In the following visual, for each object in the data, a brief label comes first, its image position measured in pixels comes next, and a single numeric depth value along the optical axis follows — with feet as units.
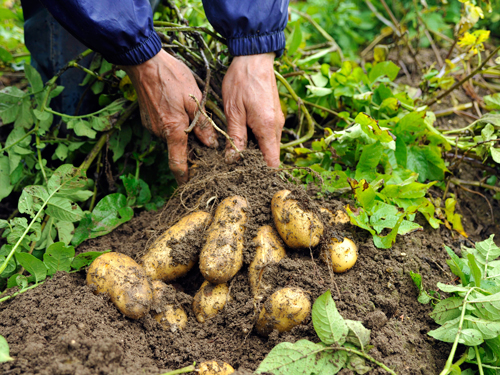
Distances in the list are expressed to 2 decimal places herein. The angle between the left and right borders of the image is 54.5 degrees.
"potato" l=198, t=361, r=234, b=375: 1.64
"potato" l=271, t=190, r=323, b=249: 1.92
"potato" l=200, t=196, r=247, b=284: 1.89
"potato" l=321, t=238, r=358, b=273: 1.93
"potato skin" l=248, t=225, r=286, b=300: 1.90
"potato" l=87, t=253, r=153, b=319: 1.81
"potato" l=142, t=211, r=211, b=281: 1.99
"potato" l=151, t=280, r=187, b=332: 1.87
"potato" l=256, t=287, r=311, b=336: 1.76
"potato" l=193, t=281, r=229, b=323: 1.91
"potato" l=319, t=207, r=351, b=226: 2.03
